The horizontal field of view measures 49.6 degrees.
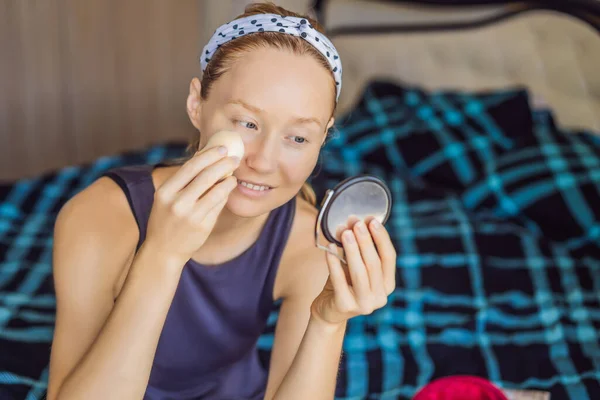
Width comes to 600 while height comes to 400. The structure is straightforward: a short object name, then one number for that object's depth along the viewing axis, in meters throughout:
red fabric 1.14
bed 1.57
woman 0.88
